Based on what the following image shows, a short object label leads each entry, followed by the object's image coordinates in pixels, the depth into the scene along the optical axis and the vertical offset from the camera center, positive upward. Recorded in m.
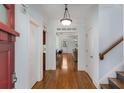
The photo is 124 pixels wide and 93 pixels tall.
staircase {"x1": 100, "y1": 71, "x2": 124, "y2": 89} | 1.78 -0.81
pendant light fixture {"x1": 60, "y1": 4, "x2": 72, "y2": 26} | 2.51 +0.76
